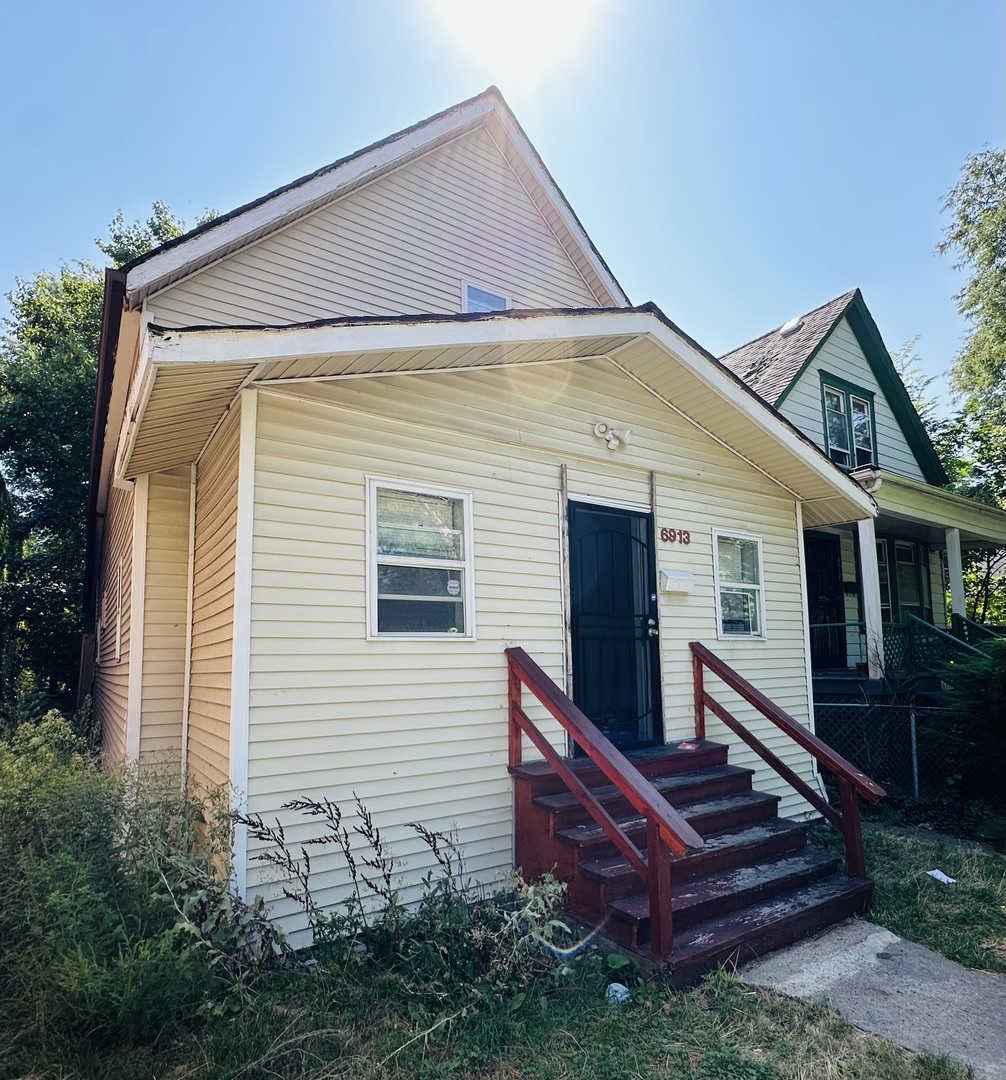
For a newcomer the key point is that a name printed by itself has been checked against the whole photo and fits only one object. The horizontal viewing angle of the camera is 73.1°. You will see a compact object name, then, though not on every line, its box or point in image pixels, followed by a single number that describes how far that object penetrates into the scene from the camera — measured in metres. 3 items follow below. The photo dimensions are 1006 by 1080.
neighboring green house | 11.25
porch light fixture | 5.77
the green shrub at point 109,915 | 2.84
